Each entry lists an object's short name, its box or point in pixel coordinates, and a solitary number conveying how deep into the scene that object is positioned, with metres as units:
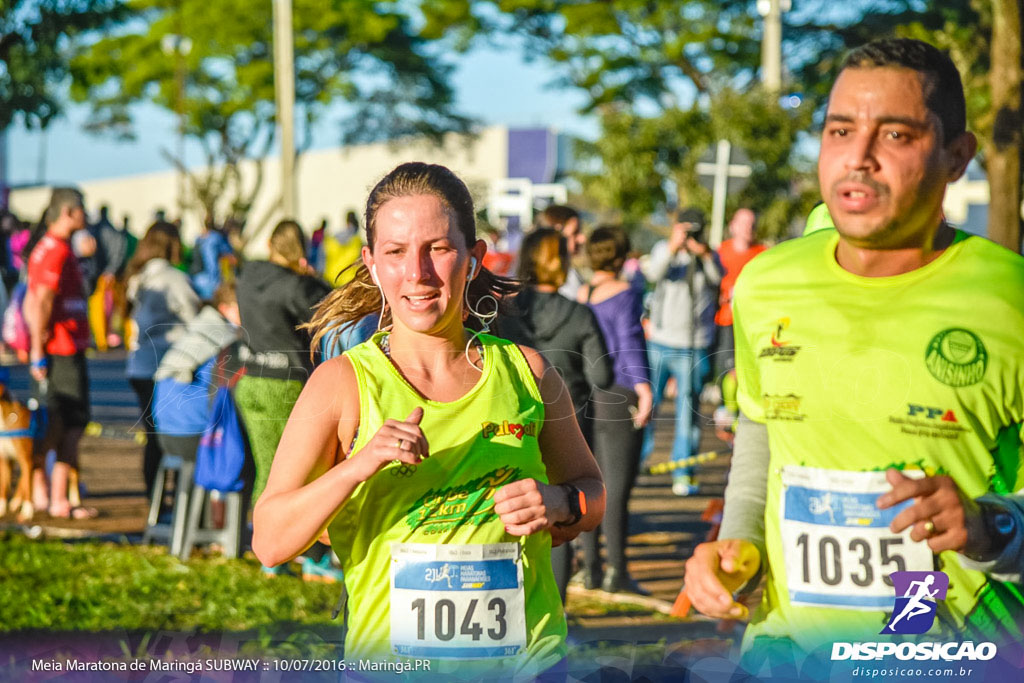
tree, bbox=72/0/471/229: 34.84
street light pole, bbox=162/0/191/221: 35.59
